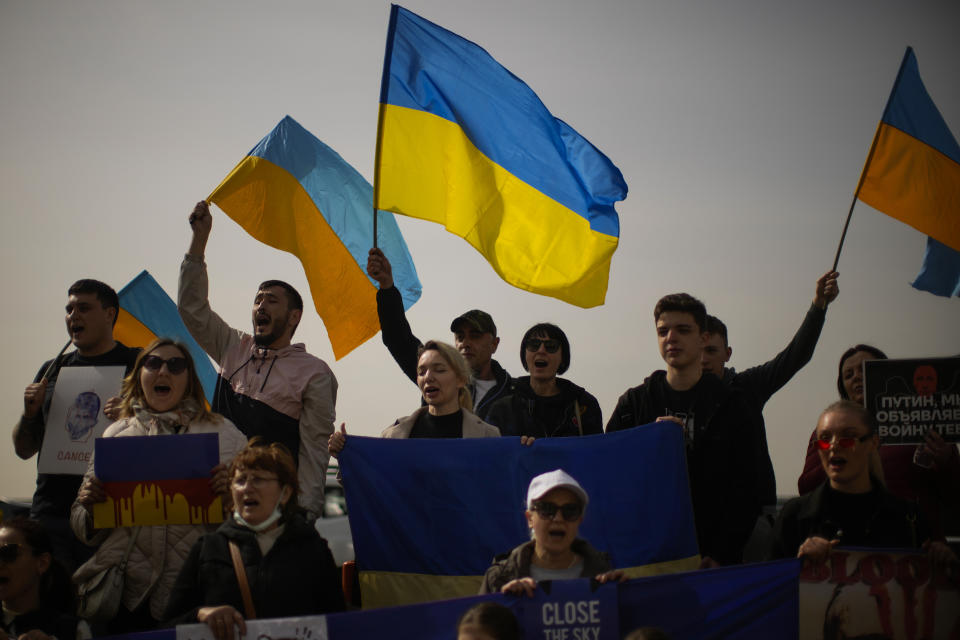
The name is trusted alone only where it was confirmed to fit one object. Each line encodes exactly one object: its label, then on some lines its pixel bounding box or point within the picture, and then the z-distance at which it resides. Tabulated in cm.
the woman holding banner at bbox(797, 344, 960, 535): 535
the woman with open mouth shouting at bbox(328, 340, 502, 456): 573
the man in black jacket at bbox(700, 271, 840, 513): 662
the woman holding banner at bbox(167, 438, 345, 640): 450
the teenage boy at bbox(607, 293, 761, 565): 537
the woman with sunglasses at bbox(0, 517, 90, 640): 473
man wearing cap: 675
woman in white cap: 441
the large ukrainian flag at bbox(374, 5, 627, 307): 726
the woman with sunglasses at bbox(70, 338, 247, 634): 499
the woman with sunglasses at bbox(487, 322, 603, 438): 617
